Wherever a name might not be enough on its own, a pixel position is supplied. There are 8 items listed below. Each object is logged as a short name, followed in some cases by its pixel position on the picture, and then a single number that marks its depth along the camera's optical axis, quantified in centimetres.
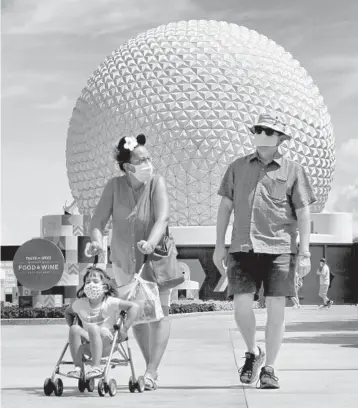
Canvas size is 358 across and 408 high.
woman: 823
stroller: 738
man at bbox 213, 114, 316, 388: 826
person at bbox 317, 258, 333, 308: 2966
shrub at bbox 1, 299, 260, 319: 2061
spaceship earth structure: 4281
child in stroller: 773
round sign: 2175
